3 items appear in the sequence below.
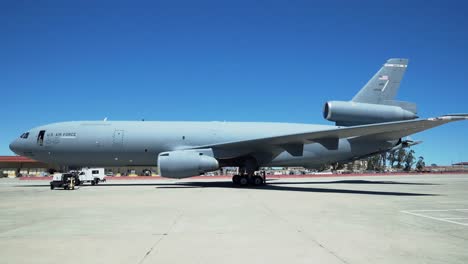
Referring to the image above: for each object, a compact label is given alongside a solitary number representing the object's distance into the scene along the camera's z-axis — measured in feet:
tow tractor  64.85
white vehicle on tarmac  82.35
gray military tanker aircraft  69.56
